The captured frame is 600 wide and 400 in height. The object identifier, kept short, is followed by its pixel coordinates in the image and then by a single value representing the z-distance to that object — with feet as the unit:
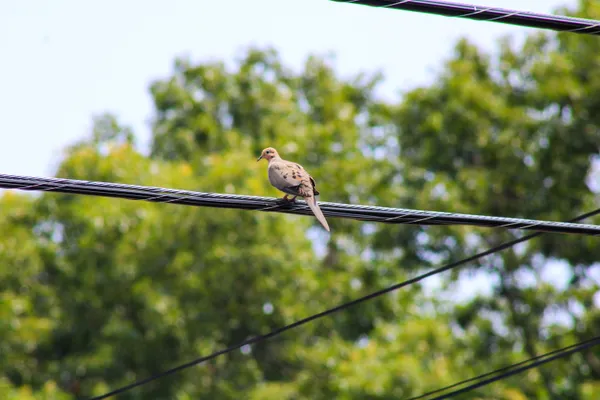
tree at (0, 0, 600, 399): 155.84
